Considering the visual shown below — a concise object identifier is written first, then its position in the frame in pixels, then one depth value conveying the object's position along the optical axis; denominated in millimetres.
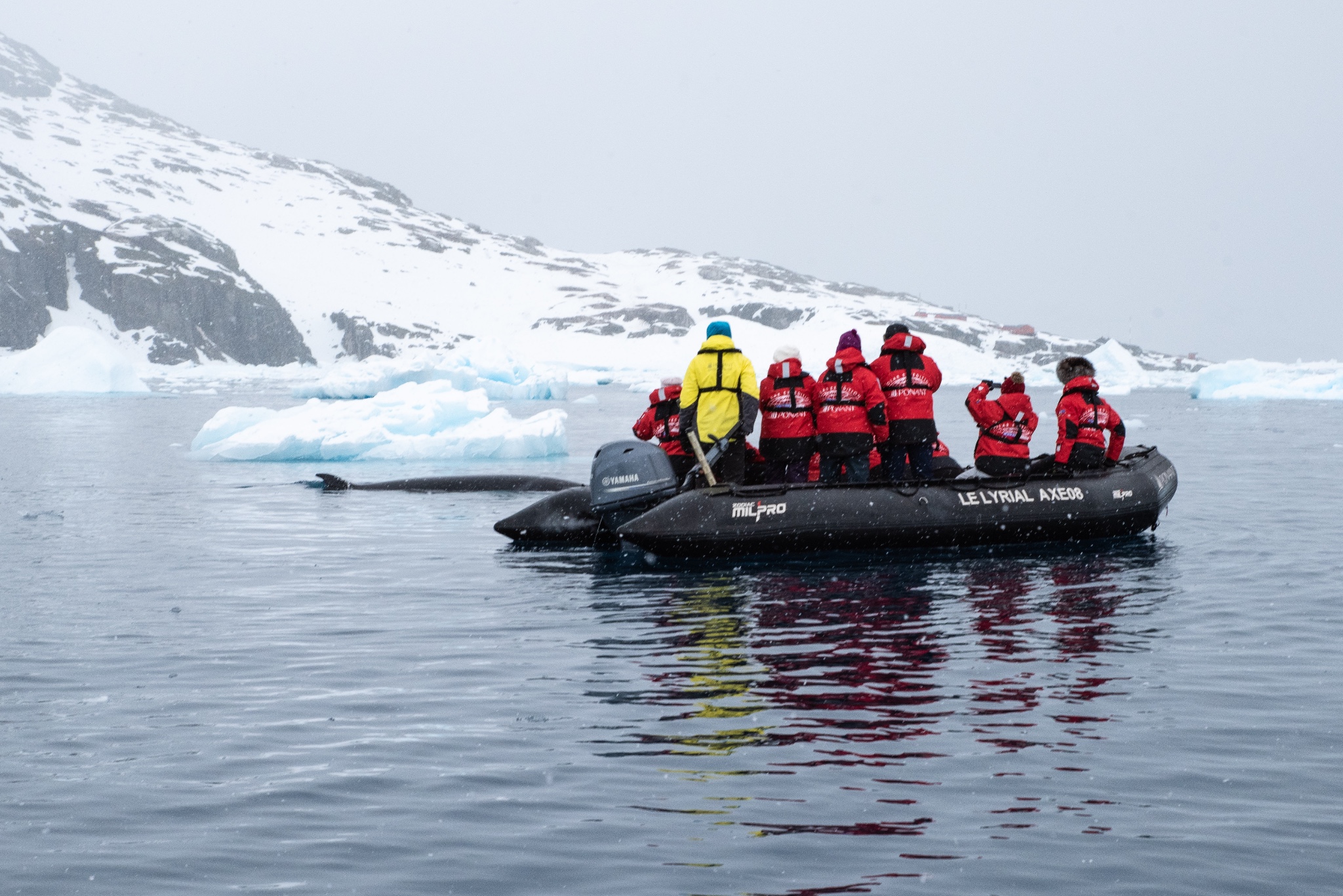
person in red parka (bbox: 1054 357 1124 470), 12828
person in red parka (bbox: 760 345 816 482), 11719
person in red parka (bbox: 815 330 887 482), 11609
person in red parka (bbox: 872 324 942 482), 11953
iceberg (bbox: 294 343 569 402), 46469
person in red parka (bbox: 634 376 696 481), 12070
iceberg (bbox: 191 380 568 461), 26125
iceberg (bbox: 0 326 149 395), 66312
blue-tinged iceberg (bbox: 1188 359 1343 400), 66000
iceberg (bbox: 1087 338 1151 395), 89812
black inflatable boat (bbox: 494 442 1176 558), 11180
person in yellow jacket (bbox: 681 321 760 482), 11273
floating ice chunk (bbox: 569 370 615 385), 93250
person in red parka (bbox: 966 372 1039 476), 12750
